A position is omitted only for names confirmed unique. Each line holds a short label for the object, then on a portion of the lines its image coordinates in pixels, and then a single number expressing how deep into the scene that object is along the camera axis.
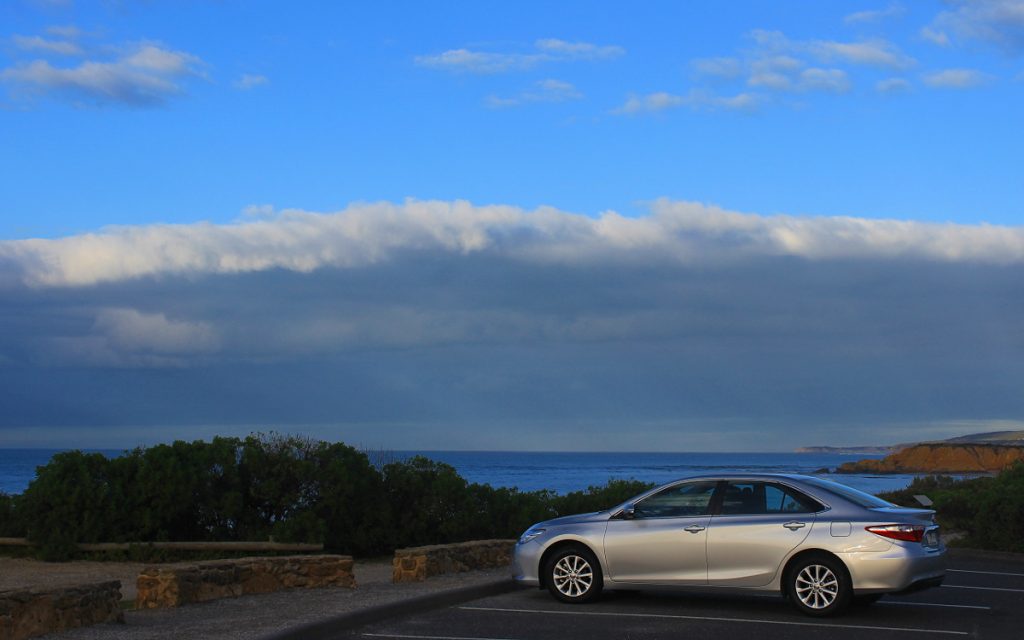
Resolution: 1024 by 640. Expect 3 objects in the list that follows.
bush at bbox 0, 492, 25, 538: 23.14
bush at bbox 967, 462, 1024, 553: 20.03
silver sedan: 11.76
